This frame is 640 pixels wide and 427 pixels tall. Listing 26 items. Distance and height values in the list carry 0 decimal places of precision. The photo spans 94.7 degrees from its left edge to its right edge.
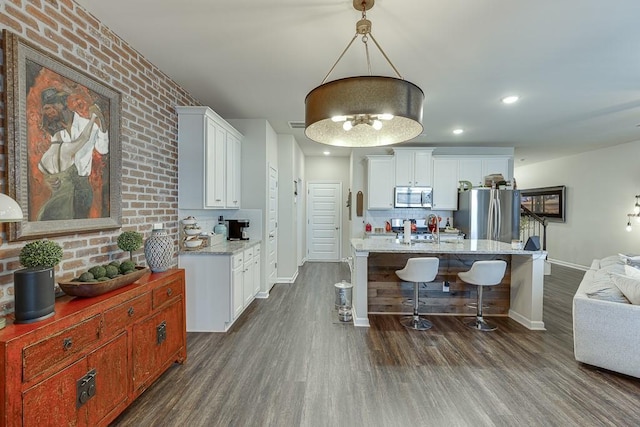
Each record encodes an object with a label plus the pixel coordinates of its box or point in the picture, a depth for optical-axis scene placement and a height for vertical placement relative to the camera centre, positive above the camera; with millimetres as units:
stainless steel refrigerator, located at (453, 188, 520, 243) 5184 -51
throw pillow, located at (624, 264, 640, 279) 2671 -557
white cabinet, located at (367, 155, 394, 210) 5746 +592
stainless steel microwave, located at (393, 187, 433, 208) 5719 +262
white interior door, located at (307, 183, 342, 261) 7379 -230
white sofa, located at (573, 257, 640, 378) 2344 -980
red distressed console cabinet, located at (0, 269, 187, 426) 1267 -800
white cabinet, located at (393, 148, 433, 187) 5730 +829
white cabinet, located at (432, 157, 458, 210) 5793 +606
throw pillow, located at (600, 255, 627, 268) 3582 -623
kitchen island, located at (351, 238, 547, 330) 3402 -794
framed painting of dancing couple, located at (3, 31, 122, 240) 1590 +400
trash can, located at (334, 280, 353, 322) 3652 -1131
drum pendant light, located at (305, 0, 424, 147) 1302 +509
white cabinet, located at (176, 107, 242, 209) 3307 +597
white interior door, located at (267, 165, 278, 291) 4742 -378
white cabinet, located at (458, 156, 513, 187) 5785 +866
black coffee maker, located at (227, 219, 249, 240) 4355 -322
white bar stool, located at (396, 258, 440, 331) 3219 -674
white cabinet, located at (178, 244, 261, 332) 3254 -894
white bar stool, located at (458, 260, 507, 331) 3178 -674
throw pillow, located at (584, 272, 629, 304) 2518 -703
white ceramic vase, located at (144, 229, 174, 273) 2441 -359
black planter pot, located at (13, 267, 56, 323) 1380 -414
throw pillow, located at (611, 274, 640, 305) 2391 -626
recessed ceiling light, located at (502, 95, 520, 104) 3534 +1372
